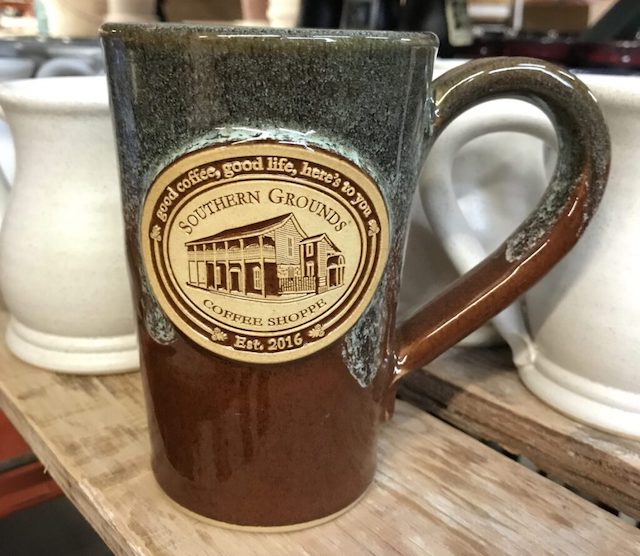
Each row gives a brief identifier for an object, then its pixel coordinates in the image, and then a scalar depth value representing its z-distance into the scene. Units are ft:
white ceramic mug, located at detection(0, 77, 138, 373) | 1.39
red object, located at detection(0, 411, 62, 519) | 2.12
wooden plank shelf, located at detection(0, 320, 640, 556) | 1.13
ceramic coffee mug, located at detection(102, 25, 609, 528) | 0.90
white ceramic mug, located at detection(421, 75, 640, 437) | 1.26
